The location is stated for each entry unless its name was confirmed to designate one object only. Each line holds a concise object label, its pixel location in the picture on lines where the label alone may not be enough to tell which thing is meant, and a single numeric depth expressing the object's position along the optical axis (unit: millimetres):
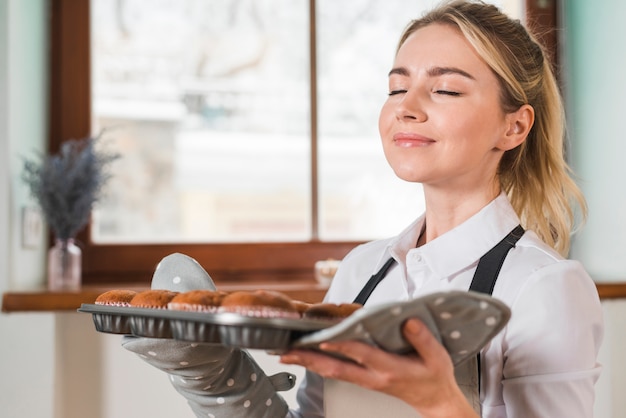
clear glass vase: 2127
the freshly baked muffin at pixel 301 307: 838
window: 2352
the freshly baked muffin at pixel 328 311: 834
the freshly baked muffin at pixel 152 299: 871
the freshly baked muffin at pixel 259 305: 789
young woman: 952
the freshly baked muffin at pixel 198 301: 822
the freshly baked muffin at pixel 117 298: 918
